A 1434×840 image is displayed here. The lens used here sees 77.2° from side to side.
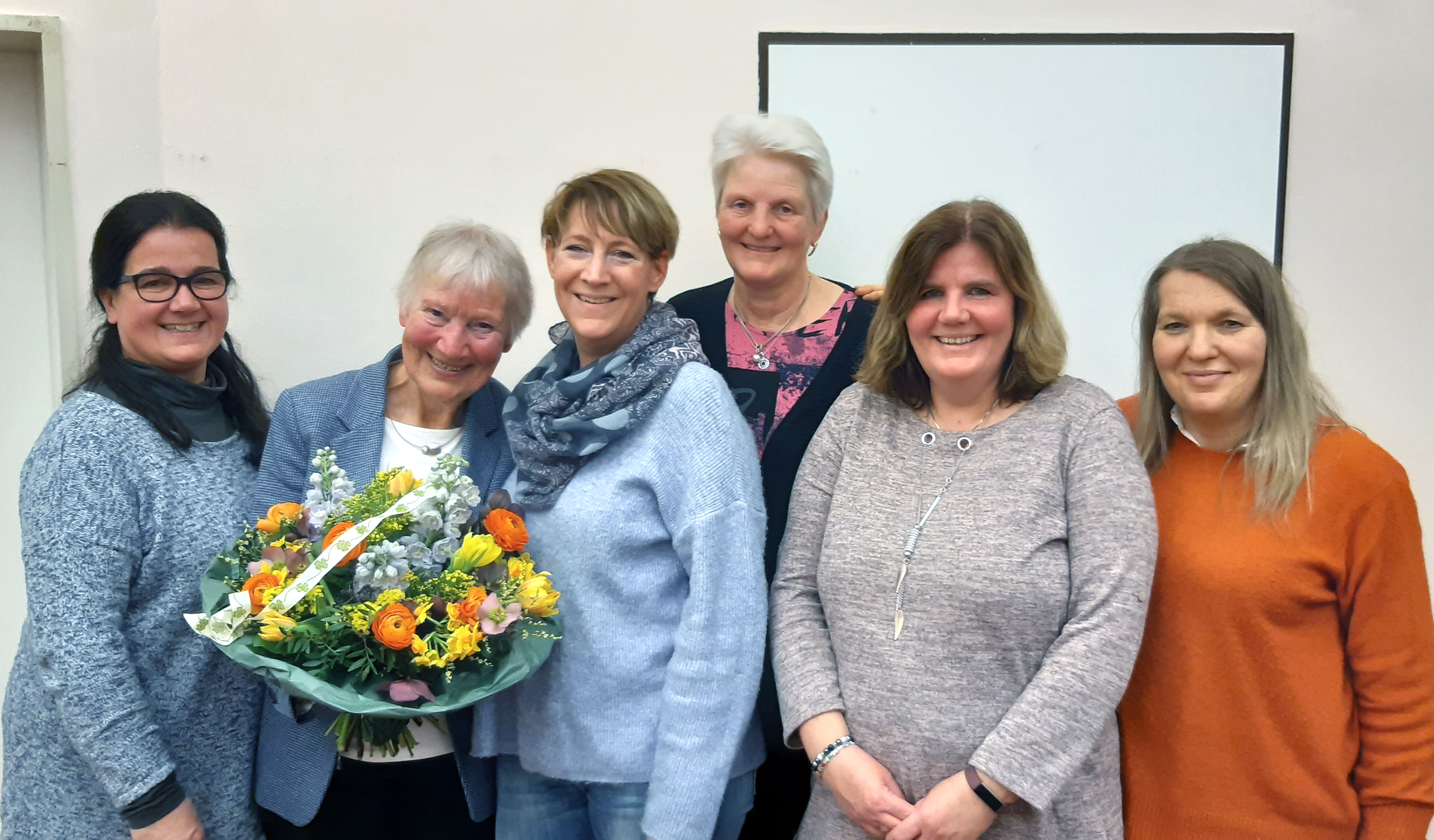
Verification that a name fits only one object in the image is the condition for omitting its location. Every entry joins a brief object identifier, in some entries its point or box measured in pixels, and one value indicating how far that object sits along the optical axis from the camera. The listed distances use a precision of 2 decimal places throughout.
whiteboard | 2.35
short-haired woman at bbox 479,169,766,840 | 1.38
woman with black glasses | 1.44
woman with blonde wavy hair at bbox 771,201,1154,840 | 1.27
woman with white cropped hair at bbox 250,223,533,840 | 1.54
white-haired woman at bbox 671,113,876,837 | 1.76
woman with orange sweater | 1.38
